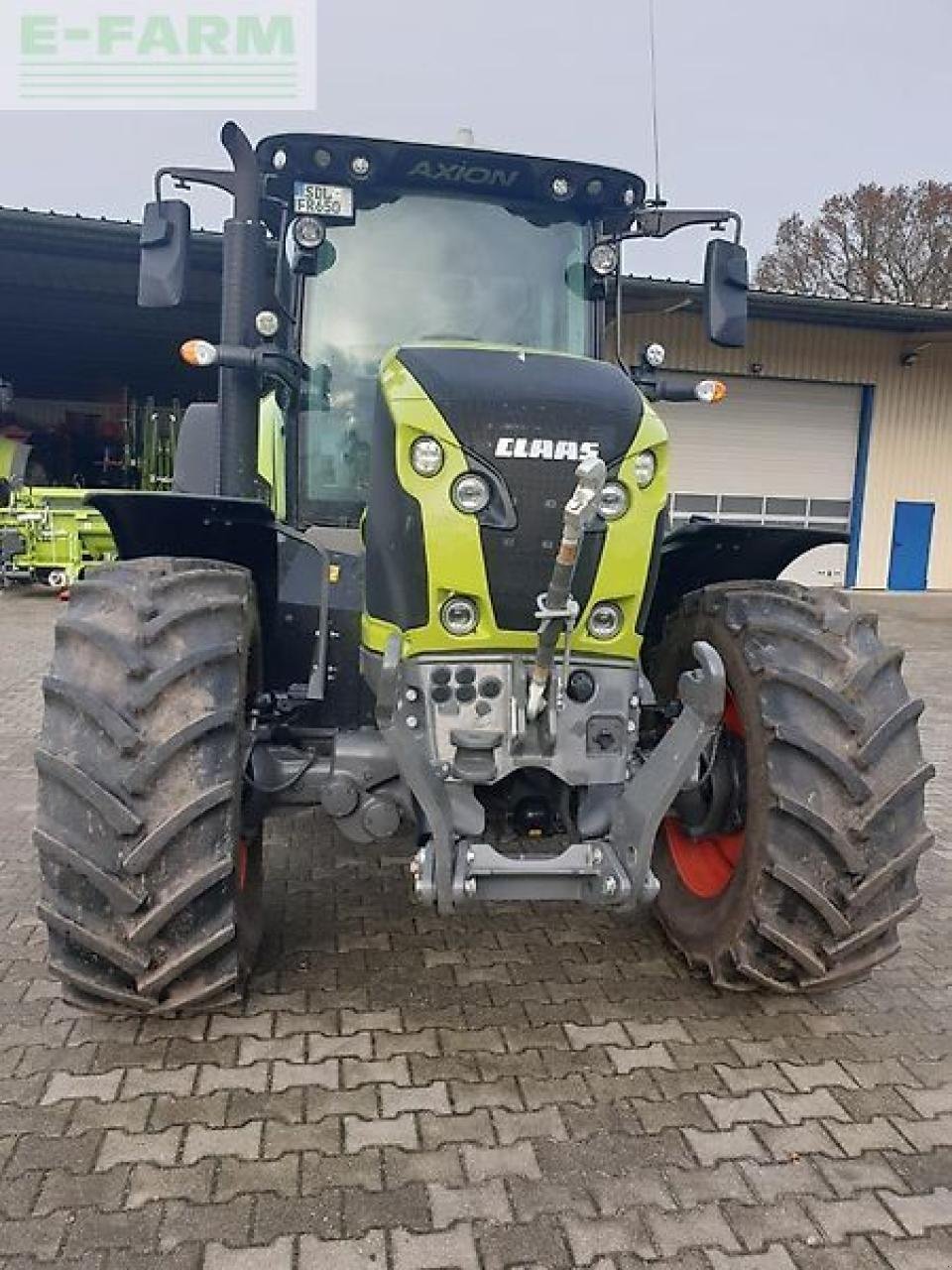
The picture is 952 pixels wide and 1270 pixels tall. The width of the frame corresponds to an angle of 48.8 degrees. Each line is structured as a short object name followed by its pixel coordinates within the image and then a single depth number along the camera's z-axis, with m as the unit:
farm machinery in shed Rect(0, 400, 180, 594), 14.40
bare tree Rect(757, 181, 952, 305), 30.17
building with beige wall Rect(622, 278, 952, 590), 18.45
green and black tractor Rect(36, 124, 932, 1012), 2.81
